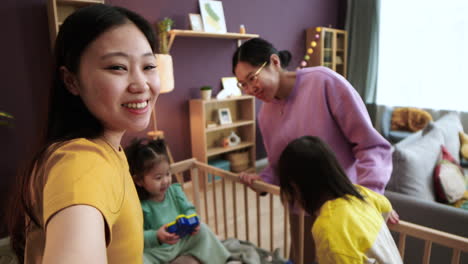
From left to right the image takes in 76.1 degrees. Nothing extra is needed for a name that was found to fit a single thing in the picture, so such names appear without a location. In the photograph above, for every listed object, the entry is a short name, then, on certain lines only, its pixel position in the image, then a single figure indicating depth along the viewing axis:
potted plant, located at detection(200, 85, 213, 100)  3.35
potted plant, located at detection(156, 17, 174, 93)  2.55
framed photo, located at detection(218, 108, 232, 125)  3.61
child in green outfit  1.38
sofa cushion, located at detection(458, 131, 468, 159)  2.93
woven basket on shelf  3.75
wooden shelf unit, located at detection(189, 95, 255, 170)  3.38
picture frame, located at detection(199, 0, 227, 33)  3.34
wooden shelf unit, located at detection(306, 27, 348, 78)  4.57
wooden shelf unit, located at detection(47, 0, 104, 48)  2.30
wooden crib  1.00
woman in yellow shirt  0.37
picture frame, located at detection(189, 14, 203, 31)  3.23
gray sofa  1.54
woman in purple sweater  1.16
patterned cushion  1.94
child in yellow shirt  0.84
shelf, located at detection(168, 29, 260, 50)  2.98
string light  4.48
